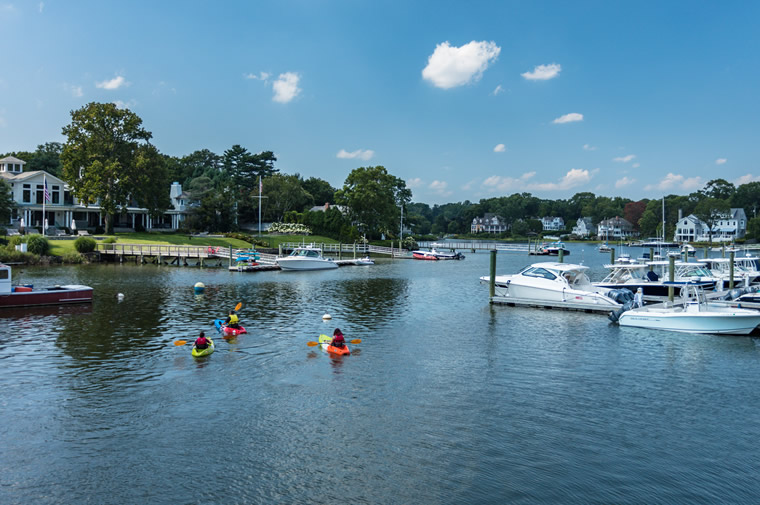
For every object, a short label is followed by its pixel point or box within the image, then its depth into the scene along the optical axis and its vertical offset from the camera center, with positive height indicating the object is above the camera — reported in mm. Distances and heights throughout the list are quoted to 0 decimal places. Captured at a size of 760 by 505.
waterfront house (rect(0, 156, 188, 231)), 81312 +4678
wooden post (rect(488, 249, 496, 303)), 37950 -2692
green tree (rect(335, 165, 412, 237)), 105188 +7673
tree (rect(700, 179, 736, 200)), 186375 +17278
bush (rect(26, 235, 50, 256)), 61969 -933
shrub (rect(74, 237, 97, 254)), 66906 -911
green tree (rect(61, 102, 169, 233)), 76750 +10742
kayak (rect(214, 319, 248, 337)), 26344 -4329
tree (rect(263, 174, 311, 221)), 110250 +8482
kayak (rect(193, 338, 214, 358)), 22109 -4501
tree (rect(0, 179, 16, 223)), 72250 +4401
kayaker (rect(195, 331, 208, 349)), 22295 -4186
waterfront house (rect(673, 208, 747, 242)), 160250 +3911
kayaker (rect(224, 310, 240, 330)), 26656 -4015
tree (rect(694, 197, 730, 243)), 158625 +8684
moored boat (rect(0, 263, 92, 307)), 33594 -3549
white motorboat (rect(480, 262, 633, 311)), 34094 -3142
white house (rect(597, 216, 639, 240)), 192125 +4075
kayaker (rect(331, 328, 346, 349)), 22969 -4163
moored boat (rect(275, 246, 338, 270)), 63156 -2561
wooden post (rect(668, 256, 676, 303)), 33900 -1629
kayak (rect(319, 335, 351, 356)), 22844 -4498
